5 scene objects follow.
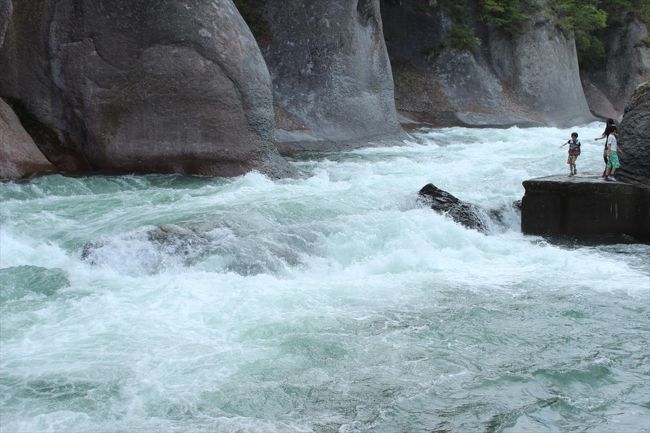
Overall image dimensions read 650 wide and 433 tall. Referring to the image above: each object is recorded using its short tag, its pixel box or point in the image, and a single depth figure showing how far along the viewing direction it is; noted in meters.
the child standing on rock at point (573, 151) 14.00
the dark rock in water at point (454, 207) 12.80
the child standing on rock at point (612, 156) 12.87
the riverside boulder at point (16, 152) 13.55
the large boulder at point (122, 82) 14.65
